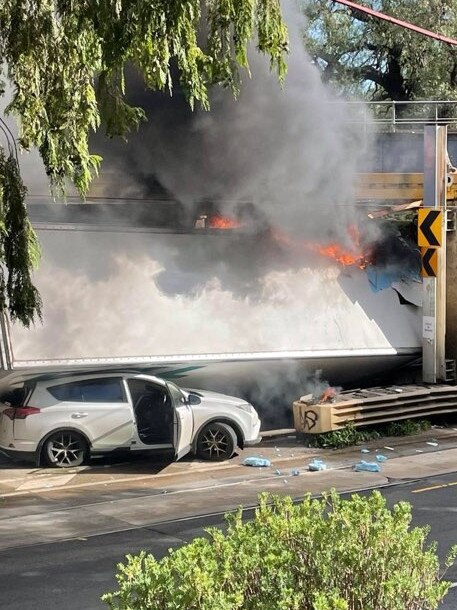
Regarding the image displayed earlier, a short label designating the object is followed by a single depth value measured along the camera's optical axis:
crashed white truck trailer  13.02
